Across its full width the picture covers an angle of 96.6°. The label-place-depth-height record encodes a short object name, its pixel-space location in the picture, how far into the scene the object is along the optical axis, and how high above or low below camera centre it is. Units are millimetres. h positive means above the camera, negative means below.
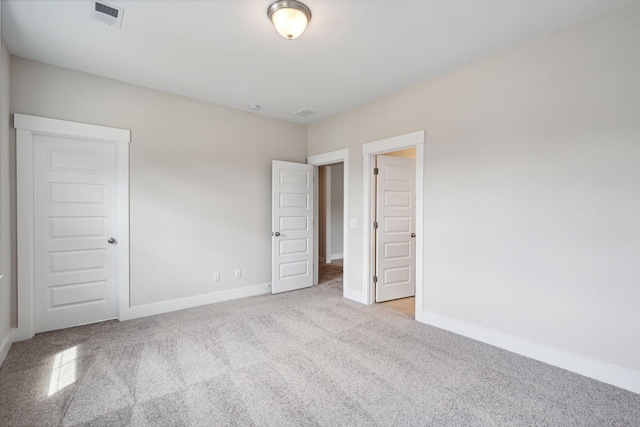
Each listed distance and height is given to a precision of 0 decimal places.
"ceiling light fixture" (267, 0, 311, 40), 2035 +1420
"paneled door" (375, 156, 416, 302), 3996 -244
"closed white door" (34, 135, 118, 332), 2963 -251
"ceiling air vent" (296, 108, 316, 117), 4234 +1494
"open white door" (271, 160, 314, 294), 4457 -261
